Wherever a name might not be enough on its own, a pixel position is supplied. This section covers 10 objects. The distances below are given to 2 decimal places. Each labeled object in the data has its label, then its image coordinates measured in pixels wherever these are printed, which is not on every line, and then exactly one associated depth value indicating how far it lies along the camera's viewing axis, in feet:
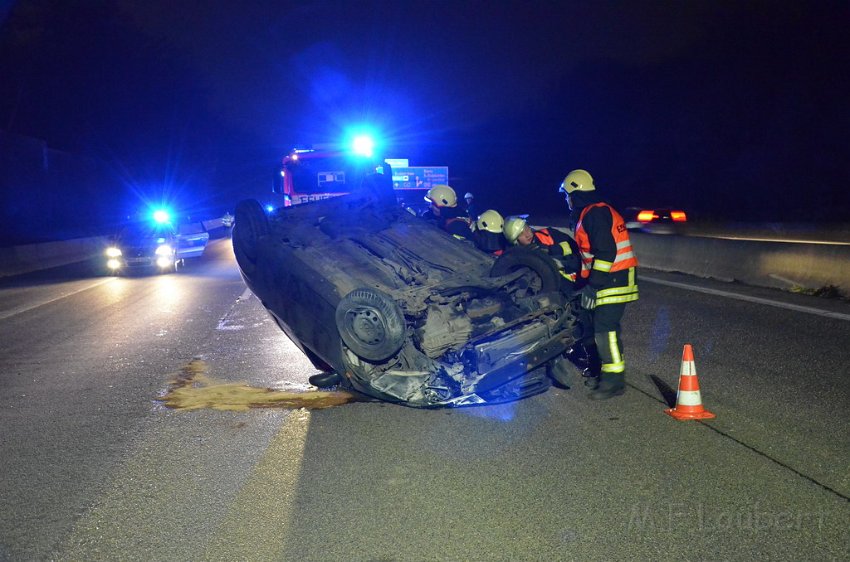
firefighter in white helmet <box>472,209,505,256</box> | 28.71
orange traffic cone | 20.26
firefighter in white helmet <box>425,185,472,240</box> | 33.10
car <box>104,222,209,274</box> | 70.69
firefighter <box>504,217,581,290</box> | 25.86
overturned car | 19.83
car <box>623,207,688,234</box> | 83.97
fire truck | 74.79
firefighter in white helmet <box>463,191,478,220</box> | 55.42
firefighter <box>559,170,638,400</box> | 22.40
